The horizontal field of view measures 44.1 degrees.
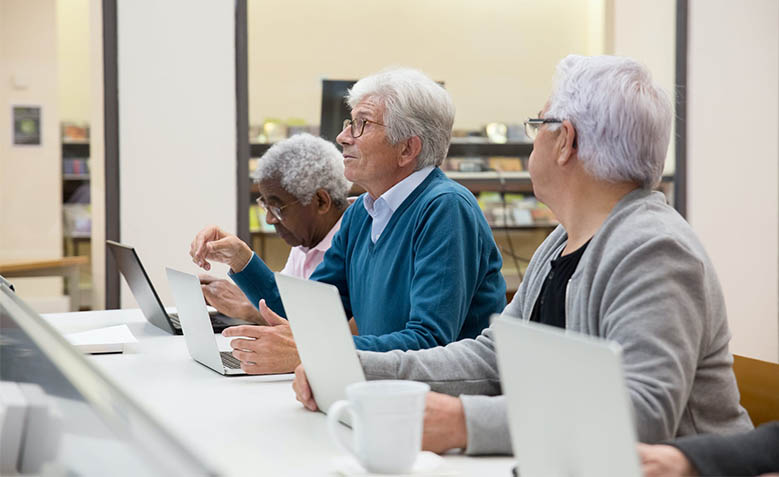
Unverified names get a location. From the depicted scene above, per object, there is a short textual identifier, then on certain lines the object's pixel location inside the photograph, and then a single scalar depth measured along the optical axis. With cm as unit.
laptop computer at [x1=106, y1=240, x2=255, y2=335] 257
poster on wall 464
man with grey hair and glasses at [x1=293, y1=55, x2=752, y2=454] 124
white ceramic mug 113
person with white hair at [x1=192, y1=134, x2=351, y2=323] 301
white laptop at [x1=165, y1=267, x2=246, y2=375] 194
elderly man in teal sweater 202
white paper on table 221
